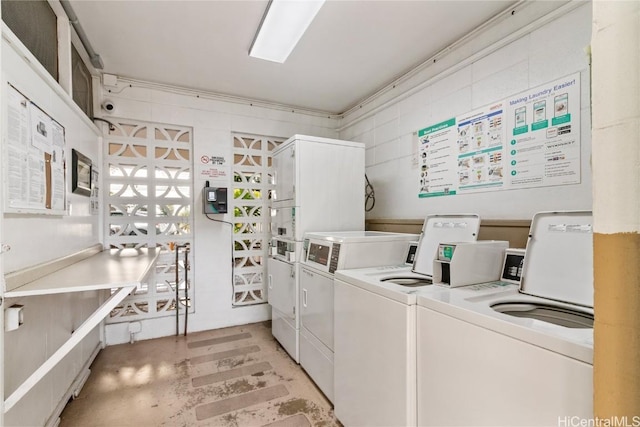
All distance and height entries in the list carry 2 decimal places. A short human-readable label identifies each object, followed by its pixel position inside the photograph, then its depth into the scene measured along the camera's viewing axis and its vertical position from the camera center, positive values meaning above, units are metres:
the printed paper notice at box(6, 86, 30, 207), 1.28 +0.30
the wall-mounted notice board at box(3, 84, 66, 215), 1.29 +0.28
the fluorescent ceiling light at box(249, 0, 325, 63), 1.92 +1.39
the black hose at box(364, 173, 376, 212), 3.40 +0.19
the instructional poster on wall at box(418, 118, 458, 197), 2.41 +0.47
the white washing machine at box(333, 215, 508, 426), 1.34 -0.65
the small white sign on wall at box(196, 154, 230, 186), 3.37 +0.53
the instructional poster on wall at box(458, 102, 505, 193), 2.07 +0.48
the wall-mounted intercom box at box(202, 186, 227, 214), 3.20 +0.15
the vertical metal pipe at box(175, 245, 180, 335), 3.21 -0.92
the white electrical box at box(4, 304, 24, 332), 1.22 -0.44
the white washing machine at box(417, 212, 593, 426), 0.85 -0.46
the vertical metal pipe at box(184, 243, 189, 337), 3.25 -0.84
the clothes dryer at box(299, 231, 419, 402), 2.09 -0.49
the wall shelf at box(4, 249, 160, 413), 1.23 -0.34
